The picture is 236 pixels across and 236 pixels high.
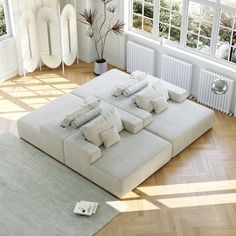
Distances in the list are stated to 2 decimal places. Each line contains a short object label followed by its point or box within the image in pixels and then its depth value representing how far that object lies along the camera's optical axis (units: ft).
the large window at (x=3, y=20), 32.83
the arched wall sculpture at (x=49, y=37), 34.09
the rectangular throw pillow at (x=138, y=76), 30.14
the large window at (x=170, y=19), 31.27
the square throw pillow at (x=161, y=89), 28.50
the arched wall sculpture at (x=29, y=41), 33.27
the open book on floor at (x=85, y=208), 23.07
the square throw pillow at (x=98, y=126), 24.98
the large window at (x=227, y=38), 29.12
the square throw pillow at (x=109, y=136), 25.09
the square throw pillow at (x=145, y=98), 27.78
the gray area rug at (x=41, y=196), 22.50
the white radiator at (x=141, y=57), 33.30
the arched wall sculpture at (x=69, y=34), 34.27
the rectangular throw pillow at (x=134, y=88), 28.86
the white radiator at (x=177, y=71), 31.63
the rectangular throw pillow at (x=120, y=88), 29.07
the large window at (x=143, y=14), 32.71
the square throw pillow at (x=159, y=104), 27.86
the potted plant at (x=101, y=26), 33.87
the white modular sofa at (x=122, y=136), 24.39
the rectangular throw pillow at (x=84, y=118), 26.05
